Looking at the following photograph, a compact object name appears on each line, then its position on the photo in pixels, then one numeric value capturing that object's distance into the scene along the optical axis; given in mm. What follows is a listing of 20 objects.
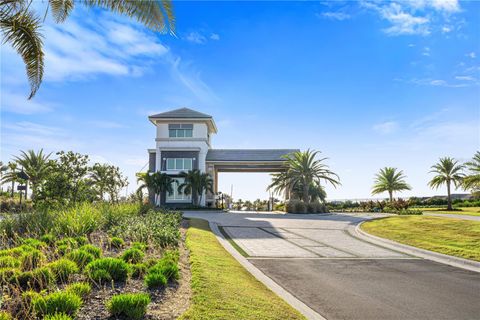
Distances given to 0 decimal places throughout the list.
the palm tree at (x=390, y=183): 54562
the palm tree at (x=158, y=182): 41469
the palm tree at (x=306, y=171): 40125
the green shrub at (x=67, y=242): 9015
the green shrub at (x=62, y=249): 8602
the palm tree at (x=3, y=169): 58131
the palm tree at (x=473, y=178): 39094
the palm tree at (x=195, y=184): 40875
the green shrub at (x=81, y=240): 9899
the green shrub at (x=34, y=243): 9156
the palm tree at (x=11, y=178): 51178
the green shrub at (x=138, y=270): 7353
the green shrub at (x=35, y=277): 6223
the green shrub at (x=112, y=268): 6801
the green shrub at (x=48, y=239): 10141
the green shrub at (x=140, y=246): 9555
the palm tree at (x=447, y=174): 46938
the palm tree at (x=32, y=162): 49750
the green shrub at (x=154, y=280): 6520
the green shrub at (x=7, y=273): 6301
